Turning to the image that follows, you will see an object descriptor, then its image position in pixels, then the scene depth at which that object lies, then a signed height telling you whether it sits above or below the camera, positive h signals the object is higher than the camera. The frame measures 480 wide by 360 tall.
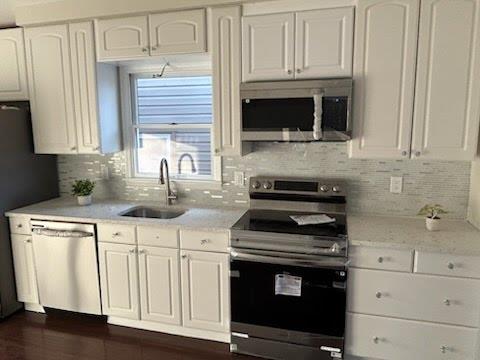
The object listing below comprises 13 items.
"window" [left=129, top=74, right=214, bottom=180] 3.06 +0.00
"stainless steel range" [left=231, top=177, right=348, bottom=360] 2.22 -0.99
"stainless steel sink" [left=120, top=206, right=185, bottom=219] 3.01 -0.71
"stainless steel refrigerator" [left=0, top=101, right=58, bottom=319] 2.88 -0.39
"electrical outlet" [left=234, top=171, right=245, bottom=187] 2.94 -0.42
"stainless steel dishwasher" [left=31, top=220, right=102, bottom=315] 2.73 -1.04
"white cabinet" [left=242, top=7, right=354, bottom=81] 2.28 +0.50
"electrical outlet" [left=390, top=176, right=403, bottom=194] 2.61 -0.42
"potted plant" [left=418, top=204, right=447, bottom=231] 2.30 -0.57
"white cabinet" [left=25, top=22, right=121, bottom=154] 2.84 +0.27
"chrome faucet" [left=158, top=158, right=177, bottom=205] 3.04 -0.47
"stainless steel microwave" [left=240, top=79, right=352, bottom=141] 2.29 +0.09
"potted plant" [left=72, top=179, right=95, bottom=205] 3.10 -0.55
